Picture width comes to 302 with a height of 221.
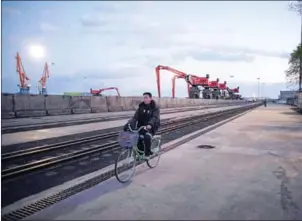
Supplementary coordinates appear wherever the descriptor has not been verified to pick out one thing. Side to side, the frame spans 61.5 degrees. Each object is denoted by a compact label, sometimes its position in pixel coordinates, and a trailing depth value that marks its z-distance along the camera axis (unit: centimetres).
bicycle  529
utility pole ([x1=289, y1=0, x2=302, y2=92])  1708
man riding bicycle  598
